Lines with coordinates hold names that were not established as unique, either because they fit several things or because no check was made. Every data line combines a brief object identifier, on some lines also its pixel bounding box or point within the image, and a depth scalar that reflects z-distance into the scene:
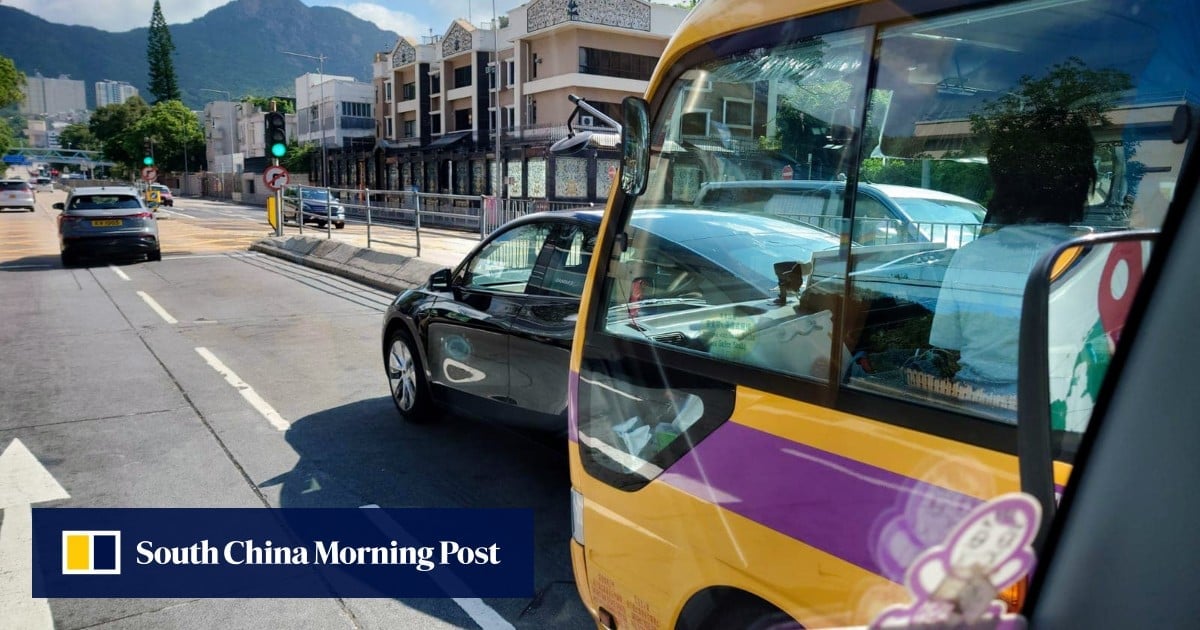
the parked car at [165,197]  52.03
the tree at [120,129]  85.81
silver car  15.99
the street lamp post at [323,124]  61.44
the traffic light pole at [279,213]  20.98
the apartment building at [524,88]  42.62
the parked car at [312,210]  24.32
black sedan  4.46
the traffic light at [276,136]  19.05
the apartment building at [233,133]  85.69
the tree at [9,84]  39.09
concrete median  13.06
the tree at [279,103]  85.31
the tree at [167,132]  83.81
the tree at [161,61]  96.50
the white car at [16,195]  41.78
